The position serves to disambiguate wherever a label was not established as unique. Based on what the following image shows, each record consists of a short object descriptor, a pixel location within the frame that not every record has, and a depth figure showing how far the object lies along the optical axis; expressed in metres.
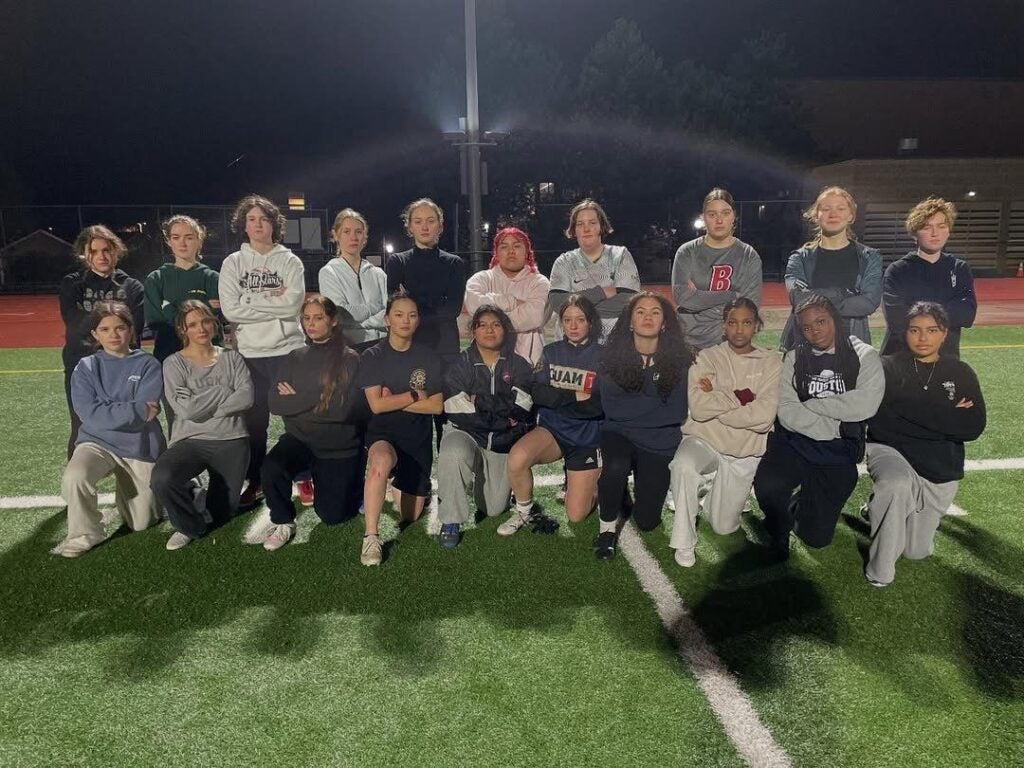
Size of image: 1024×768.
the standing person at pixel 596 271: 4.45
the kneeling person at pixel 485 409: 3.93
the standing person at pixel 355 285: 4.48
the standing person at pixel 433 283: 4.58
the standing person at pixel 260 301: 4.34
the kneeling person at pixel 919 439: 3.40
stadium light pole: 10.95
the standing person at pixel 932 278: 4.20
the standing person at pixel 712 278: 4.29
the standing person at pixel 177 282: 4.45
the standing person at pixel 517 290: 4.48
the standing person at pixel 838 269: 4.14
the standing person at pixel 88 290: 4.43
